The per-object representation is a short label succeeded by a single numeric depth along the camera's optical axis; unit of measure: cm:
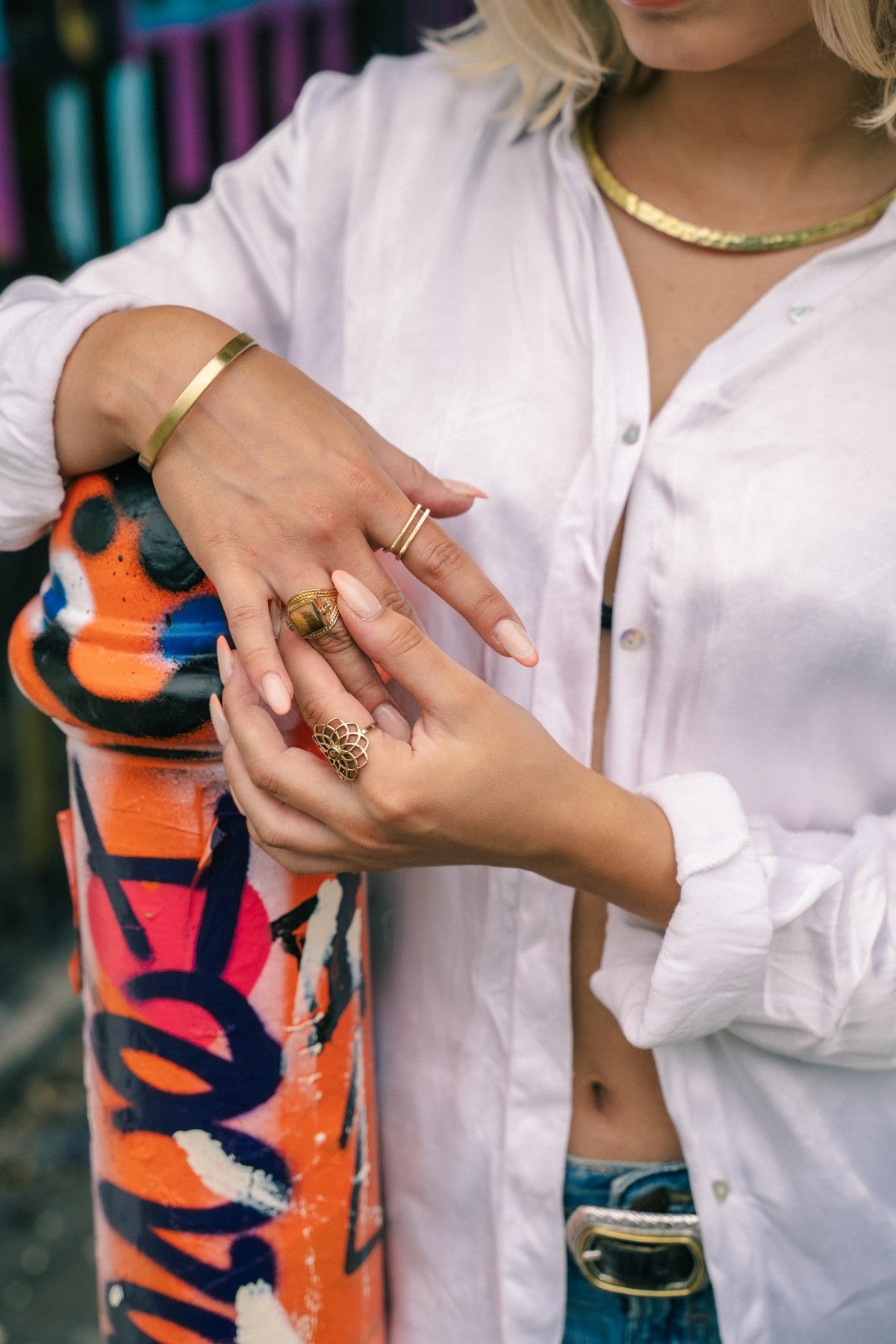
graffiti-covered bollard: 108
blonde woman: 106
